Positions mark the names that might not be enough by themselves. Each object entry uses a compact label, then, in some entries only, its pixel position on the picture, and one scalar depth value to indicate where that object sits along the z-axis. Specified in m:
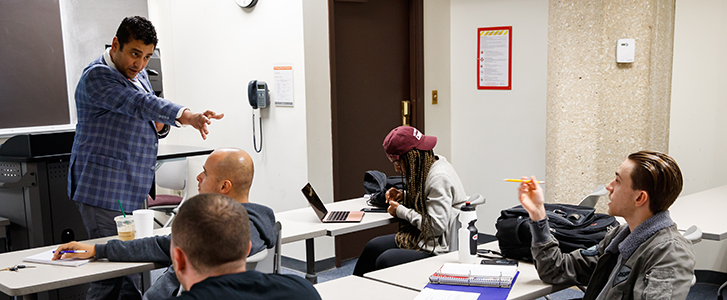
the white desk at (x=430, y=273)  2.24
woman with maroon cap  3.20
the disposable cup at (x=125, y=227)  2.71
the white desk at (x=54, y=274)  2.27
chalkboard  4.93
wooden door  4.81
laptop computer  3.37
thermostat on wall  3.82
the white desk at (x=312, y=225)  3.14
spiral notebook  2.25
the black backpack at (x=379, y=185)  3.67
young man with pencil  1.93
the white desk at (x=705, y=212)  2.93
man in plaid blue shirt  2.88
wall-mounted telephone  4.76
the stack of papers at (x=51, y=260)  2.49
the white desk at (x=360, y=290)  2.20
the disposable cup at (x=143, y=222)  2.68
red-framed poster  5.14
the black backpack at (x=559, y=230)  2.47
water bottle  2.52
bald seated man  2.38
